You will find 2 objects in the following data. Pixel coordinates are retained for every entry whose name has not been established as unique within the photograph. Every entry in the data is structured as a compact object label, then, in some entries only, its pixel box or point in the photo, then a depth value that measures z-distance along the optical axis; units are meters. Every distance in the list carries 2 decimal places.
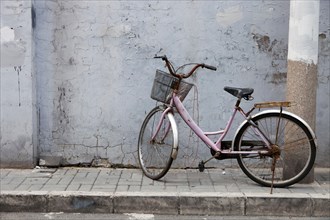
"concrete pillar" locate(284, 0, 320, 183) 5.67
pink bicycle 5.67
